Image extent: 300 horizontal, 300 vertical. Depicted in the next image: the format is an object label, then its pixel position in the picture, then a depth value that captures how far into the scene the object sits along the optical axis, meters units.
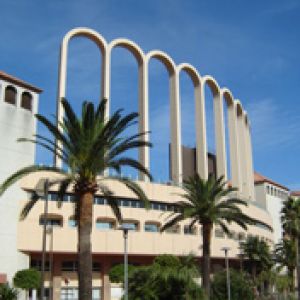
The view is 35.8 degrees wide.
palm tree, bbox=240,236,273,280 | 65.69
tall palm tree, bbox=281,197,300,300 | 73.50
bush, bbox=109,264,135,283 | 46.54
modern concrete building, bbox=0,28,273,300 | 44.69
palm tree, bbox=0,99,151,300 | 24.58
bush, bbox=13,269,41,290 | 40.97
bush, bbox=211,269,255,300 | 44.14
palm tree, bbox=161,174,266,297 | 37.88
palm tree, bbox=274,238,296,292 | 77.75
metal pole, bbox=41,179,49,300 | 25.23
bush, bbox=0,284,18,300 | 36.53
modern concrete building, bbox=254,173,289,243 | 91.62
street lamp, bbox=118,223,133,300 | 27.89
